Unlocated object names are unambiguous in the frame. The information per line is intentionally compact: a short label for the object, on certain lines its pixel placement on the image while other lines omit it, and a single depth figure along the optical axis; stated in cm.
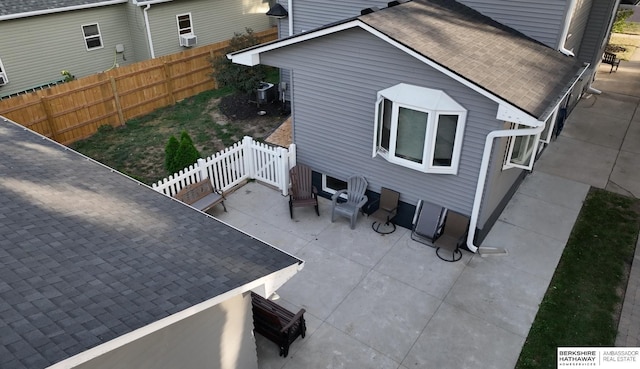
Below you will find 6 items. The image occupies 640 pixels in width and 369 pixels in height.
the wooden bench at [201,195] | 1005
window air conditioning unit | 1966
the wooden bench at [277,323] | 693
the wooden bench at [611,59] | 1948
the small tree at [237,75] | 1585
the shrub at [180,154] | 1102
